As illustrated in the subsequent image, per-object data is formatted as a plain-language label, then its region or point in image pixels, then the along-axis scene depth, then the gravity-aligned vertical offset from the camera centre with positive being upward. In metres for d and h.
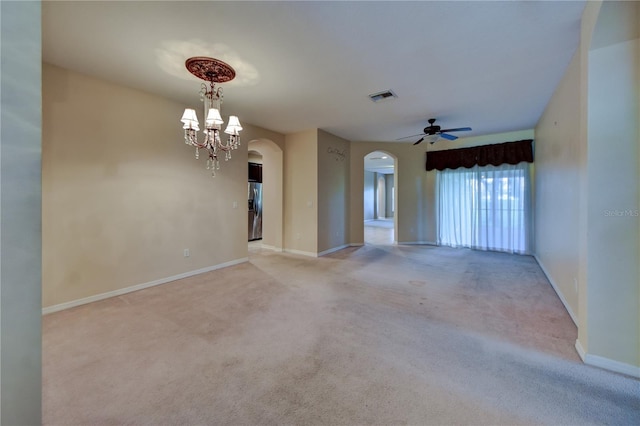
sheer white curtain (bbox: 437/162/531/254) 5.48 +0.12
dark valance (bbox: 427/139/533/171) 5.37 +1.29
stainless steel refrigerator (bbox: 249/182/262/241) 7.25 +0.05
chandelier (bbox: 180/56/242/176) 2.78 +1.41
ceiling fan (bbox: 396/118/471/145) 4.64 +1.43
